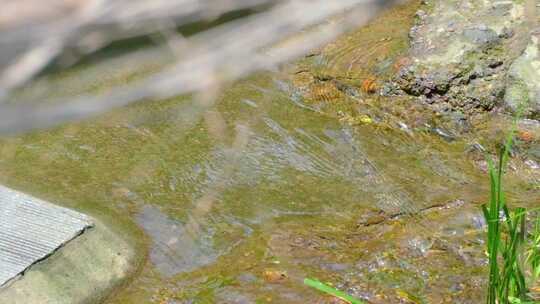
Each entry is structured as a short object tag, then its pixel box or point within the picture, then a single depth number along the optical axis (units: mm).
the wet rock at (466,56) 11163
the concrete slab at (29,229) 7431
